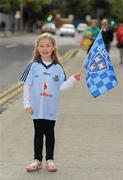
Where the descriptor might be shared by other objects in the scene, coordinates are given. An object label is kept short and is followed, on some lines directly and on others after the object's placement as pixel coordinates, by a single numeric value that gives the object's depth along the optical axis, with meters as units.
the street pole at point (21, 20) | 85.54
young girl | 6.66
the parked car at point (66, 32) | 71.75
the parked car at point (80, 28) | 96.14
